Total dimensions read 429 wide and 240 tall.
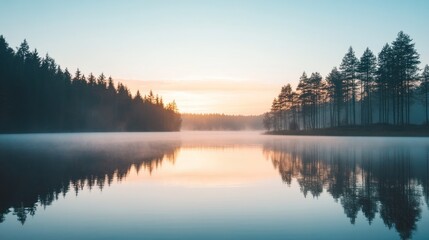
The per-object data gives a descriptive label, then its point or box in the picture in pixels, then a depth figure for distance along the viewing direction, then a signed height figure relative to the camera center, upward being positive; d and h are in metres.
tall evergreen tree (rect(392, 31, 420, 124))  76.06 +14.85
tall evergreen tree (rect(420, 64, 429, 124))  95.16 +12.78
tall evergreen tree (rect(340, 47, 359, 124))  90.88 +15.98
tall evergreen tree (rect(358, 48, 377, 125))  85.50 +15.45
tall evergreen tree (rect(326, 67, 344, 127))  99.56 +12.69
